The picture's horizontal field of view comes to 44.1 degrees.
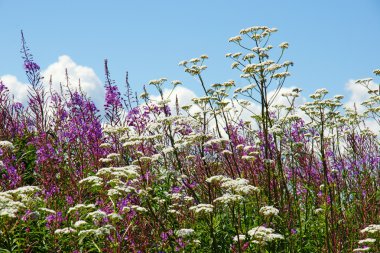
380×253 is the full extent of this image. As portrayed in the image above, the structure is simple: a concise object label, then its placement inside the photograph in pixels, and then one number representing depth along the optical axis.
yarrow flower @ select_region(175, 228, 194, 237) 4.78
